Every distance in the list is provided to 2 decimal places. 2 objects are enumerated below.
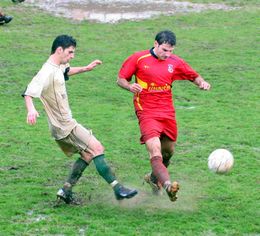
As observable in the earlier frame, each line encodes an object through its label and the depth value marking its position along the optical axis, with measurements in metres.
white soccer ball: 16.70
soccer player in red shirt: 16.77
